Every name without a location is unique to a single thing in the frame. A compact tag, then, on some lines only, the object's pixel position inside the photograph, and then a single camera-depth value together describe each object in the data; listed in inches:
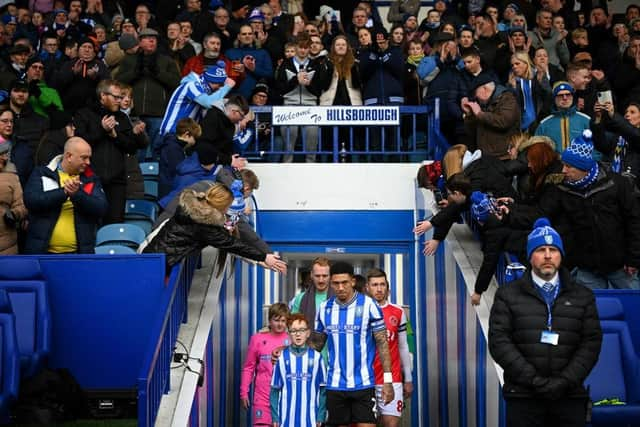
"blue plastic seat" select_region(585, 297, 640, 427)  391.5
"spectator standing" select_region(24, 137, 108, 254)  434.6
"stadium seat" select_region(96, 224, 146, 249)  454.6
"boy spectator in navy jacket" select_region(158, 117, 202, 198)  511.5
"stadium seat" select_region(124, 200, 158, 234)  501.7
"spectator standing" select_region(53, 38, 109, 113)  589.9
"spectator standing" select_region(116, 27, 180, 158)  574.9
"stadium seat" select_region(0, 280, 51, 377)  421.7
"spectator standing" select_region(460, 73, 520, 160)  488.4
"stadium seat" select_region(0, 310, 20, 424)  374.9
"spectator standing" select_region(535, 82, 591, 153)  513.0
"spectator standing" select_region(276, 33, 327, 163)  581.9
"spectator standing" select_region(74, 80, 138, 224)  477.7
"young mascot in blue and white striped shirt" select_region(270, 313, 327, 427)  413.4
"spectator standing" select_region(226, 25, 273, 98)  604.7
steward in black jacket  333.4
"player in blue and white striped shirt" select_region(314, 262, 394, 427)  405.1
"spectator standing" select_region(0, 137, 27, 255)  451.8
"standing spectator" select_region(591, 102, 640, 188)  514.0
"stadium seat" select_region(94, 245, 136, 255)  445.7
